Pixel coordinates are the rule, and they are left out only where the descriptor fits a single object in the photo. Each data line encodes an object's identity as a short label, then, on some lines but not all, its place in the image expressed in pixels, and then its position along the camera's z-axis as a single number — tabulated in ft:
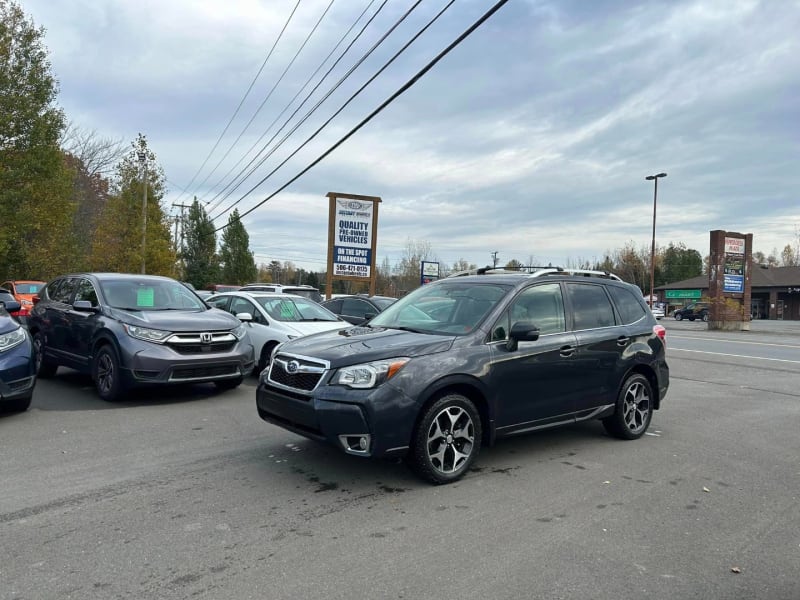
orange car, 63.57
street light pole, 144.15
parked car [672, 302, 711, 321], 168.14
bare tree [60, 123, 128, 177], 127.85
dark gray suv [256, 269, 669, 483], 14.23
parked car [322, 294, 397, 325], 44.65
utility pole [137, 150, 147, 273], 98.38
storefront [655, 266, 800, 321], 195.72
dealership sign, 58.08
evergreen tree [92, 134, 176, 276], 101.45
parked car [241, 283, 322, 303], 56.85
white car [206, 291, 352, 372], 31.73
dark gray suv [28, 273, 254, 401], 23.73
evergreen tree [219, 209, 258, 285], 197.06
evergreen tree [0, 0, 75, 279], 68.49
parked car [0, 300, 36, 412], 20.20
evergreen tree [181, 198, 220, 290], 193.06
